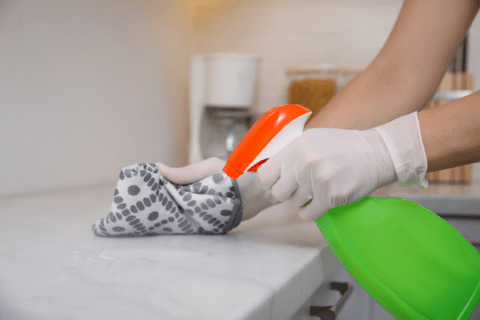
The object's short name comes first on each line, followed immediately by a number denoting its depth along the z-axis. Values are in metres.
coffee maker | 1.27
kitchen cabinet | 0.80
